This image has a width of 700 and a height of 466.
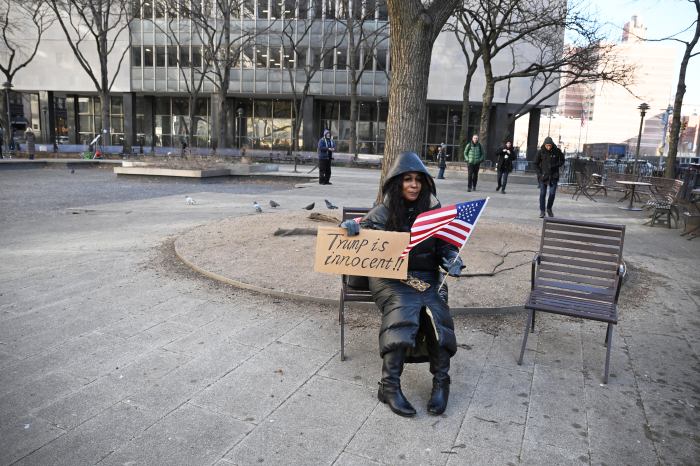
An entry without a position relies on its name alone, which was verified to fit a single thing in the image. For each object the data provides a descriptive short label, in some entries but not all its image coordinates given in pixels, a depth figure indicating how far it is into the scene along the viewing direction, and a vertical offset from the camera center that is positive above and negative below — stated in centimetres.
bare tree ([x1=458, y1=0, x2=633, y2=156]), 2230 +537
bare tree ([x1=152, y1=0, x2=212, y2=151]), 4547 +816
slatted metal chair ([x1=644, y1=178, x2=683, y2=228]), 1236 -87
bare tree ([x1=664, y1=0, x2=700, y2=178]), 1839 +244
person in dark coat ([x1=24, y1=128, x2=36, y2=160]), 2992 -49
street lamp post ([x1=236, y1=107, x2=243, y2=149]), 4956 +157
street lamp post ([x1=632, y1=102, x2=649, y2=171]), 3148 +325
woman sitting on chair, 362 -106
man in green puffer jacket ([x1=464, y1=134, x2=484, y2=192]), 1809 -11
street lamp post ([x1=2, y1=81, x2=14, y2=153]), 3304 +106
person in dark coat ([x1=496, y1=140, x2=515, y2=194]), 1866 -12
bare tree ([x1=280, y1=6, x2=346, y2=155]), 4322 +859
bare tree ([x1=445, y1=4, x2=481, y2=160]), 2944 +279
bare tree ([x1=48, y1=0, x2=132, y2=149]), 4700 +912
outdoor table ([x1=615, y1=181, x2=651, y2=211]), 1586 -134
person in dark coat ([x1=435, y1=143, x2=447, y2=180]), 2551 -64
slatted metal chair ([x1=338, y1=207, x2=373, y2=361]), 436 -121
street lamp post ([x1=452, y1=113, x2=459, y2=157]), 4633 +188
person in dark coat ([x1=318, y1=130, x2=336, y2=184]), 1848 -33
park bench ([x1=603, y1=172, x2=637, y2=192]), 1739 -61
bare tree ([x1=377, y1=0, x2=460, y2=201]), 726 +120
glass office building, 4347 +503
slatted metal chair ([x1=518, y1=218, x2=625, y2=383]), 478 -97
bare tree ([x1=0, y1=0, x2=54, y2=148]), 4747 +924
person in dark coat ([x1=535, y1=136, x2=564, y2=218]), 1226 -12
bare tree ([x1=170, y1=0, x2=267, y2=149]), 3416 +773
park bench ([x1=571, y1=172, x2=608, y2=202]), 1861 -93
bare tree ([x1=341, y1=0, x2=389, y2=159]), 3709 +846
